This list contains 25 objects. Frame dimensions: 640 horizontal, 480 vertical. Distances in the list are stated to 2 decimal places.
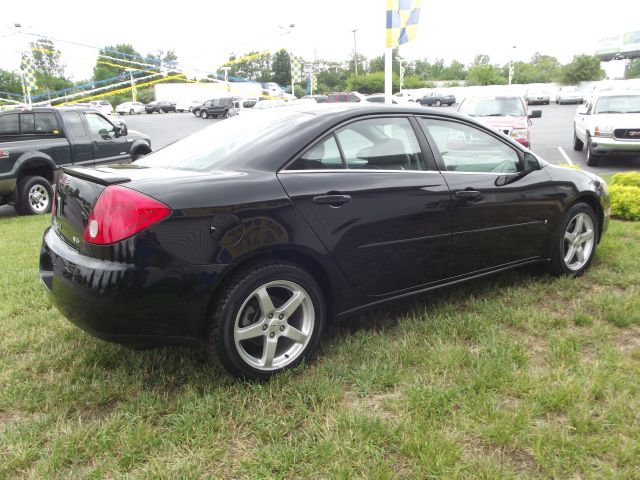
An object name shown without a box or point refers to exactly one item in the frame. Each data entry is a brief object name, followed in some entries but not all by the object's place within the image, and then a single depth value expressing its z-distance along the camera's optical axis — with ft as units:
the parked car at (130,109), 172.65
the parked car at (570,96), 152.87
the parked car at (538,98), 170.19
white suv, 35.14
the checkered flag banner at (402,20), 36.55
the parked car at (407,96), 155.19
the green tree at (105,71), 282.36
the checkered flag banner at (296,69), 173.11
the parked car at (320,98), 122.62
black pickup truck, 27.04
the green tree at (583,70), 210.79
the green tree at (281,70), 310.65
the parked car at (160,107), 175.71
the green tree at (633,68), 314.76
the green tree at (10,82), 239.09
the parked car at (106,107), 152.58
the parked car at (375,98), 88.84
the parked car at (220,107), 129.18
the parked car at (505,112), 34.30
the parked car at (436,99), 165.48
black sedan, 8.20
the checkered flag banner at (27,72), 102.67
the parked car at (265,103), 114.11
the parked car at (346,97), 110.93
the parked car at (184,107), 180.45
